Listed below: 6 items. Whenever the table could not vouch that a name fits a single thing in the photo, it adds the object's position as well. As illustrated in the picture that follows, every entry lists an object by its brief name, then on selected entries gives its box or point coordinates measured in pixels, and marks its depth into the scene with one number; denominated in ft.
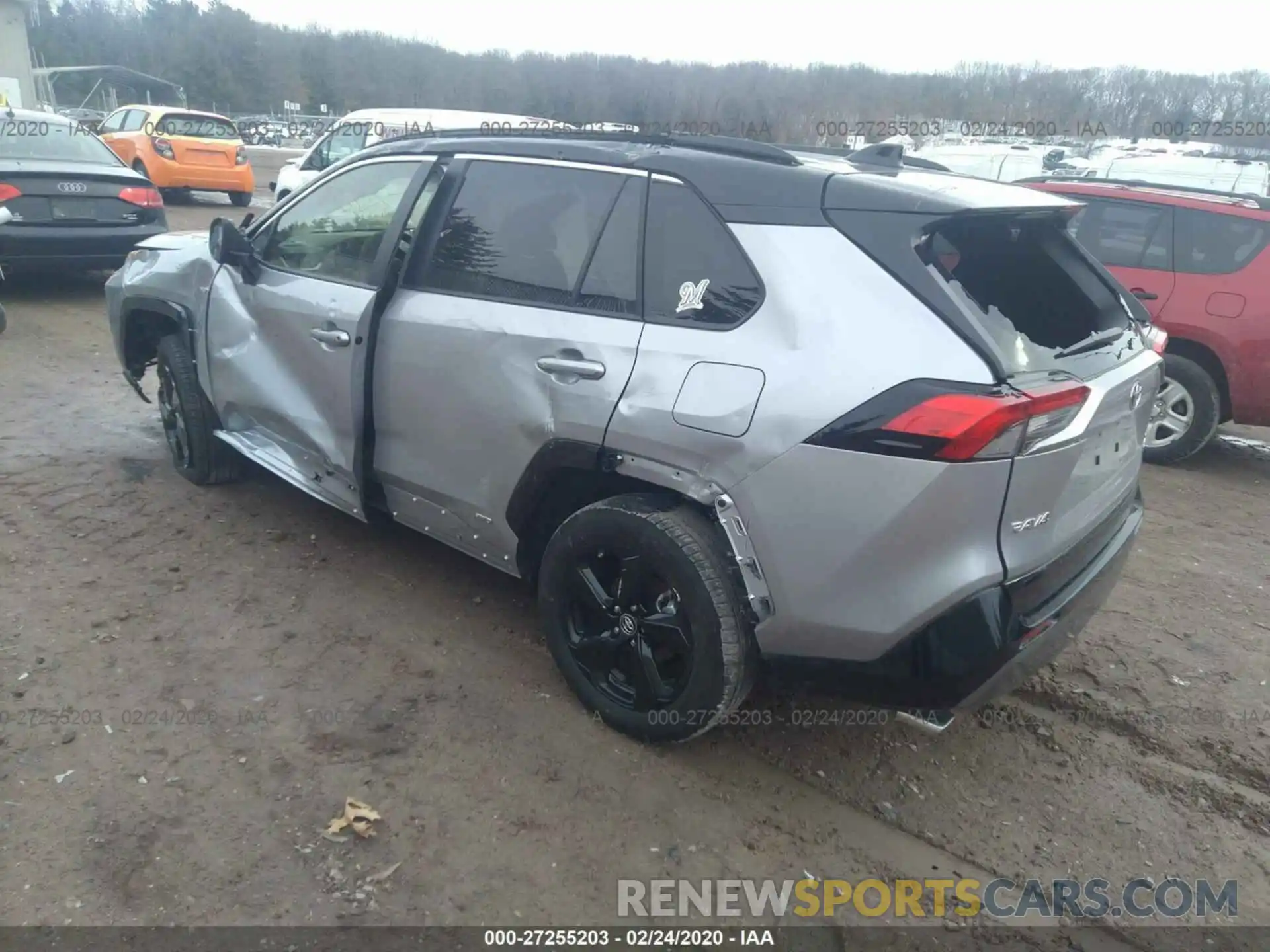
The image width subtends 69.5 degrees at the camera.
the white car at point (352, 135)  39.96
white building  83.82
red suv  18.57
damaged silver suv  7.38
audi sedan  24.94
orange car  49.83
